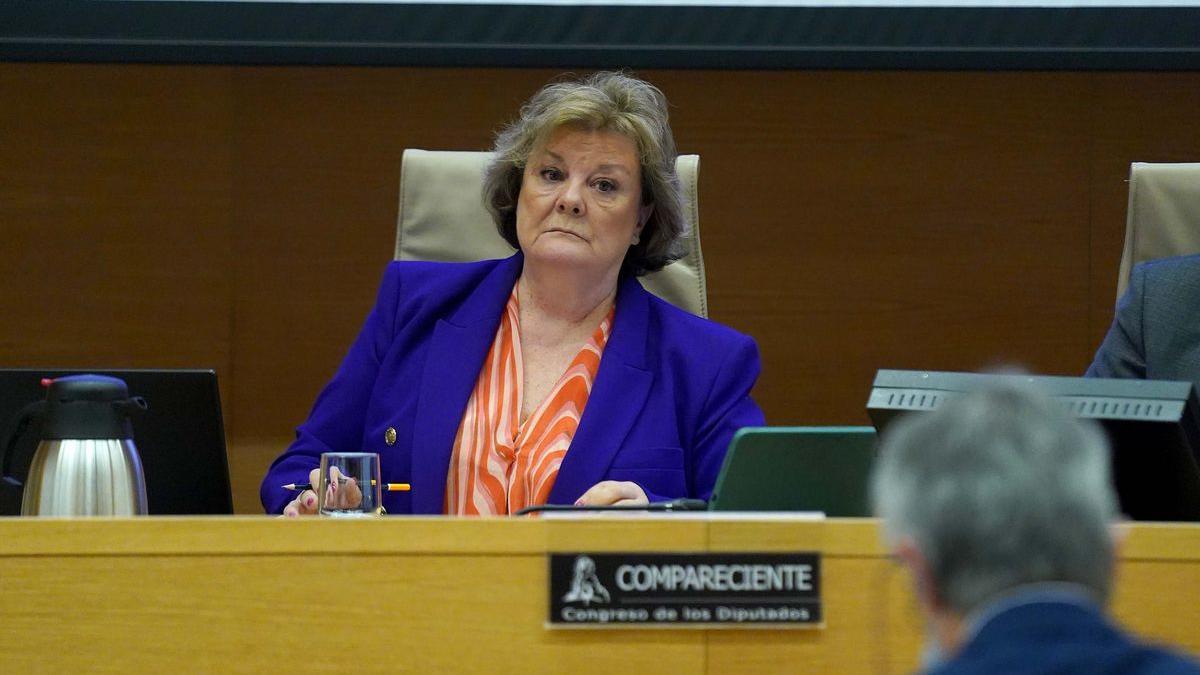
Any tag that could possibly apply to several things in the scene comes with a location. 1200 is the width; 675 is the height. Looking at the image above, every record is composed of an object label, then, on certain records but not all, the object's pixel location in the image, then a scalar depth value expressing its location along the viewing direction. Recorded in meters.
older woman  10.46
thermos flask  9.79
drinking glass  9.98
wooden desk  9.49
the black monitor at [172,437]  10.04
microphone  9.82
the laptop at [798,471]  9.69
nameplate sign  9.48
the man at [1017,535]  7.43
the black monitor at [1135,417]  9.62
